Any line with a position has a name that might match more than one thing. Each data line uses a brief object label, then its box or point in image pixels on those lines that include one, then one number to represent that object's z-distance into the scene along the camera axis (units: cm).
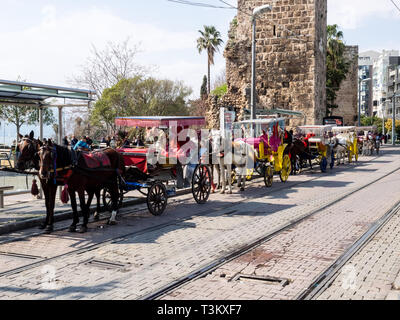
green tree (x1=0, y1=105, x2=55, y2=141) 1251
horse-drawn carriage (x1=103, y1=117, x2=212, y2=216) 1077
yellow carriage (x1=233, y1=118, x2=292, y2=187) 1568
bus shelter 1003
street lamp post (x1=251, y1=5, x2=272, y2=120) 1988
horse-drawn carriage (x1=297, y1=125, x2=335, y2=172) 2158
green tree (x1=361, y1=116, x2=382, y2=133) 7904
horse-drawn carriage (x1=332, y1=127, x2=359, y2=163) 2578
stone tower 3338
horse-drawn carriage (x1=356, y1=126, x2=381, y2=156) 3425
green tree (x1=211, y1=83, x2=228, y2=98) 5466
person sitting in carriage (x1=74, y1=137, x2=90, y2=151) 1205
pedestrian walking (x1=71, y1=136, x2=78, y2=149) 1600
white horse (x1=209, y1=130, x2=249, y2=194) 1420
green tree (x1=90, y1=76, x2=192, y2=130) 3350
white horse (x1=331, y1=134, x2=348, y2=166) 2452
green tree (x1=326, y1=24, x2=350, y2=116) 4703
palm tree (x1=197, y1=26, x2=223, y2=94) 6003
